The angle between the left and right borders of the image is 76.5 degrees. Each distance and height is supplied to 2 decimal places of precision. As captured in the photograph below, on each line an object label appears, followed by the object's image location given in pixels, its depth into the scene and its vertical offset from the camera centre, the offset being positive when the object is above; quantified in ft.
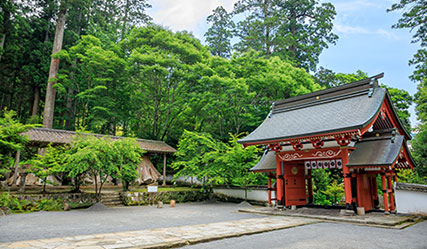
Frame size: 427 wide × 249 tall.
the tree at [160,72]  70.33 +25.46
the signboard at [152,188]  47.68 -3.21
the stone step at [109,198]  47.18 -5.02
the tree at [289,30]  96.02 +52.09
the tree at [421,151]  53.52 +4.28
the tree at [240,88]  64.95 +20.26
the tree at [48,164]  40.19 +0.79
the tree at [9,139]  35.65 +4.15
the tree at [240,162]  48.75 +1.56
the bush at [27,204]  37.07 -5.05
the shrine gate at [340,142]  31.32 +3.76
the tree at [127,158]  44.16 +1.98
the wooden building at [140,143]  47.24 +5.13
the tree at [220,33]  118.21 +59.95
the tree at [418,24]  65.41 +35.68
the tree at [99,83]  71.10 +24.15
